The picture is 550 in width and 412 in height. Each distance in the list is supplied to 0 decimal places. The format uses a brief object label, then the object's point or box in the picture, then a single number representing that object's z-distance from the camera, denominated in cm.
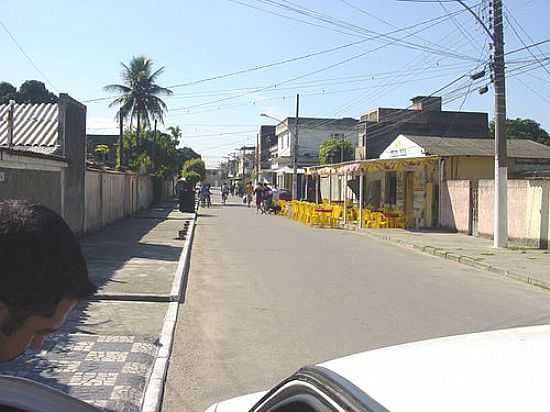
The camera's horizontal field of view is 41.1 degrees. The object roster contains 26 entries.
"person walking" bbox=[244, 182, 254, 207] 6093
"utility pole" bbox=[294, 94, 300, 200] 5139
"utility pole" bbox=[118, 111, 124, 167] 4783
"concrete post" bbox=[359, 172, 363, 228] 3150
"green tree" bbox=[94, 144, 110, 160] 5553
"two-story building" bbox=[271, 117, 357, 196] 7741
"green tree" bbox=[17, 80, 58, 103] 6938
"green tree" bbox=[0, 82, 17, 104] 6491
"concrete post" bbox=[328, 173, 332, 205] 5030
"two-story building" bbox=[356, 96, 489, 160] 6325
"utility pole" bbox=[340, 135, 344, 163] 6404
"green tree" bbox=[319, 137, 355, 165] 6481
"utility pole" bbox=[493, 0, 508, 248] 2056
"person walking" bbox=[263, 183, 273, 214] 4568
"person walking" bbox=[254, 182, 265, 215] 4622
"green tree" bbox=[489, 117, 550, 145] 7900
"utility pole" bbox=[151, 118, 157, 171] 6289
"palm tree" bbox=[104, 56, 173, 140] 5906
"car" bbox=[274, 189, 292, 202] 5235
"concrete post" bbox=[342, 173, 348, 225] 3419
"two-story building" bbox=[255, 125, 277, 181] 10471
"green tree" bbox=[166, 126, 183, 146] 8344
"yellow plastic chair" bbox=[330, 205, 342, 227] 3278
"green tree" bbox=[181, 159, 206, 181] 9476
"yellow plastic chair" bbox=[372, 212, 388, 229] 3150
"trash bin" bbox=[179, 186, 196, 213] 4172
